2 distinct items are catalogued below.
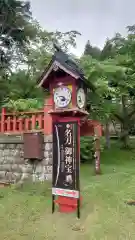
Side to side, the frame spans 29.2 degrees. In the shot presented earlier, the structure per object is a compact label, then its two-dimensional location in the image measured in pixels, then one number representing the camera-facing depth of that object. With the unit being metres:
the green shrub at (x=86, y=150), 10.93
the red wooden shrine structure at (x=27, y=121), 7.65
